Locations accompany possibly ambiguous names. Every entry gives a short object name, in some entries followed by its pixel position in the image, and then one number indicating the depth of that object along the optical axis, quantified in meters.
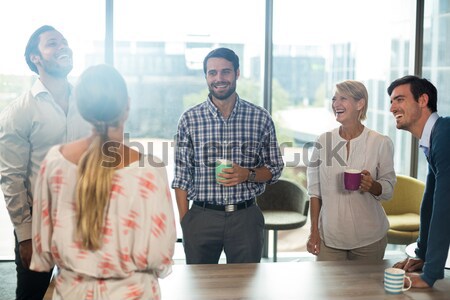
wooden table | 2.21
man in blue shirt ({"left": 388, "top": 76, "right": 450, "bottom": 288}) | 2.23
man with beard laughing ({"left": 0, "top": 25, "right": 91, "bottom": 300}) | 2.74
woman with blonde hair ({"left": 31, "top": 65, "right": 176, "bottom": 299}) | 1.64
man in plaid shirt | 3.11
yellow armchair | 4.62
